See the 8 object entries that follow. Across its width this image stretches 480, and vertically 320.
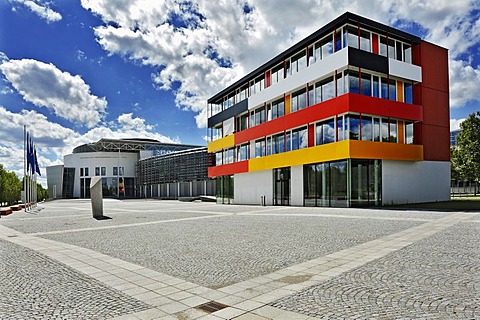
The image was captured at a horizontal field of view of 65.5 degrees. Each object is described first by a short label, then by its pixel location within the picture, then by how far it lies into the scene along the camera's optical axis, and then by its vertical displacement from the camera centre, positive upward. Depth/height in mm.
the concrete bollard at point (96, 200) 23875 -1338
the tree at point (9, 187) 60469 -1208
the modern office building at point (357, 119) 27172 +4626
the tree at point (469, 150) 44406 +3142
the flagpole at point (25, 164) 35312 +1478
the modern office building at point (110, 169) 88125 +2481
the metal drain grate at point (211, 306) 5340 -1876
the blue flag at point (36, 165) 41097 +1639
